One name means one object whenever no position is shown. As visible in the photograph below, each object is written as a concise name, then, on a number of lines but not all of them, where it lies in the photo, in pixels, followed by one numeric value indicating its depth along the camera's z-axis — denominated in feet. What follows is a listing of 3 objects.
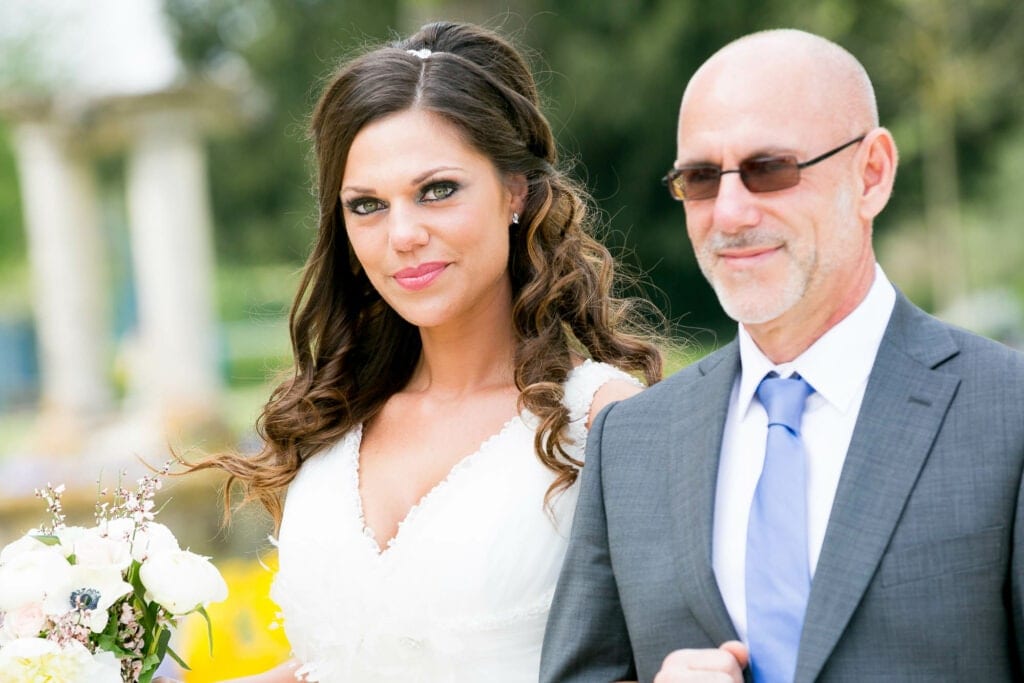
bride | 11.43
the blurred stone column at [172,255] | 37.76
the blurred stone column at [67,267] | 41.88
